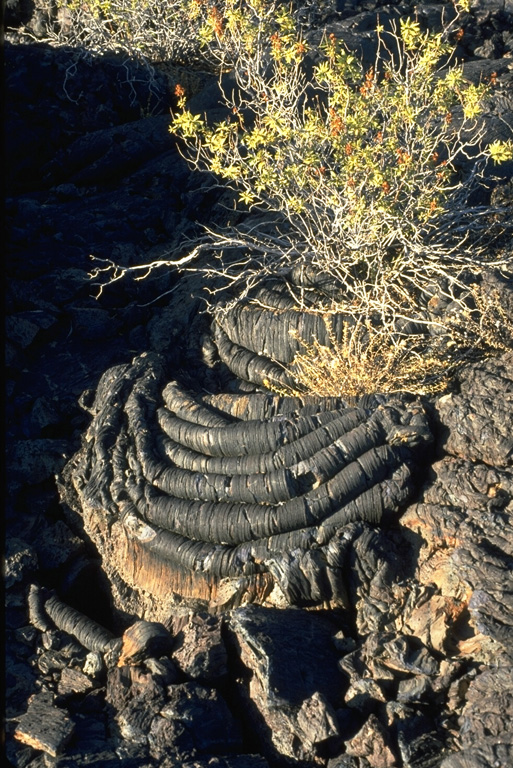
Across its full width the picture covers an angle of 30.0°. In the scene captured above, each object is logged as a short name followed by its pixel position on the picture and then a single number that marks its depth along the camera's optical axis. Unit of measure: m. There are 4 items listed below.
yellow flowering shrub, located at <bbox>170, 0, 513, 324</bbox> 5.52
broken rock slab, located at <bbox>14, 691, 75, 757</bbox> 3.95
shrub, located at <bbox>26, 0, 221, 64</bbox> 8.88
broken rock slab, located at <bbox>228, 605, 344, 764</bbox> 3.85
